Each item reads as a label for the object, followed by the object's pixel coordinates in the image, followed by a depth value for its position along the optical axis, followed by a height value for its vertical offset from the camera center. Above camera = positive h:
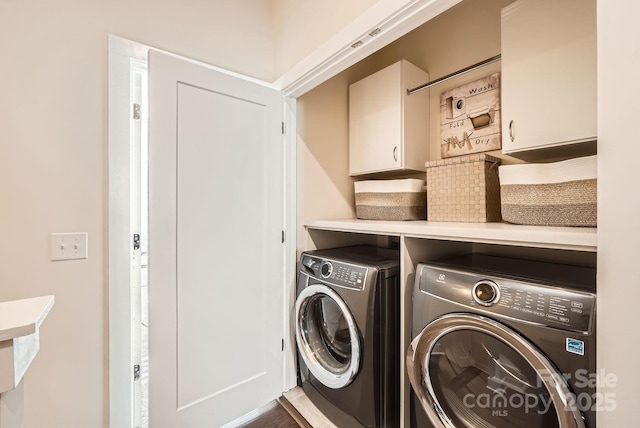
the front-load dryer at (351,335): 1.33 -0.68
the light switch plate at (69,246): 1.27 -0.15
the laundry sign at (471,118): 1.62 +0.59
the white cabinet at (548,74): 1.05 +0.58
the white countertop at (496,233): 0.79 -0.07
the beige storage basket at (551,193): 0.98 +0.08
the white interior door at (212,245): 1.36 -0.18
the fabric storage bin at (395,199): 1.69 +0.09
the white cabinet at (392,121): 1.78 +0.63
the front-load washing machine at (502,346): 0.78 -0.45
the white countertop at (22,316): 0.49 -0.20
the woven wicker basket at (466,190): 1.34 +0.12
